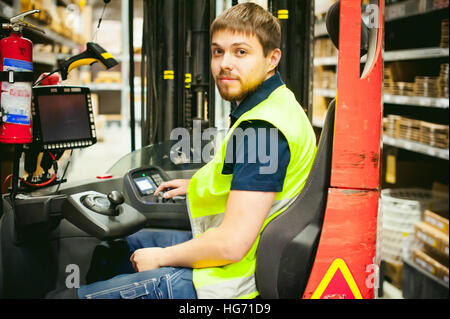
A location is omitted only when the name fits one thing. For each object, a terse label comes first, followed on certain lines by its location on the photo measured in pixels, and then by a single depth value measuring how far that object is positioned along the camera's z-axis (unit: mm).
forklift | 1122
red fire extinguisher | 1318
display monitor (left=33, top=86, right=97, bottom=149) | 1501
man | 1138
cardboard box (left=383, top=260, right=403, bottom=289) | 3400
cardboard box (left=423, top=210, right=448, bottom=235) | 2887
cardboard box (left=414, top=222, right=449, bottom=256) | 2857
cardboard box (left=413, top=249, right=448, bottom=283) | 2853
